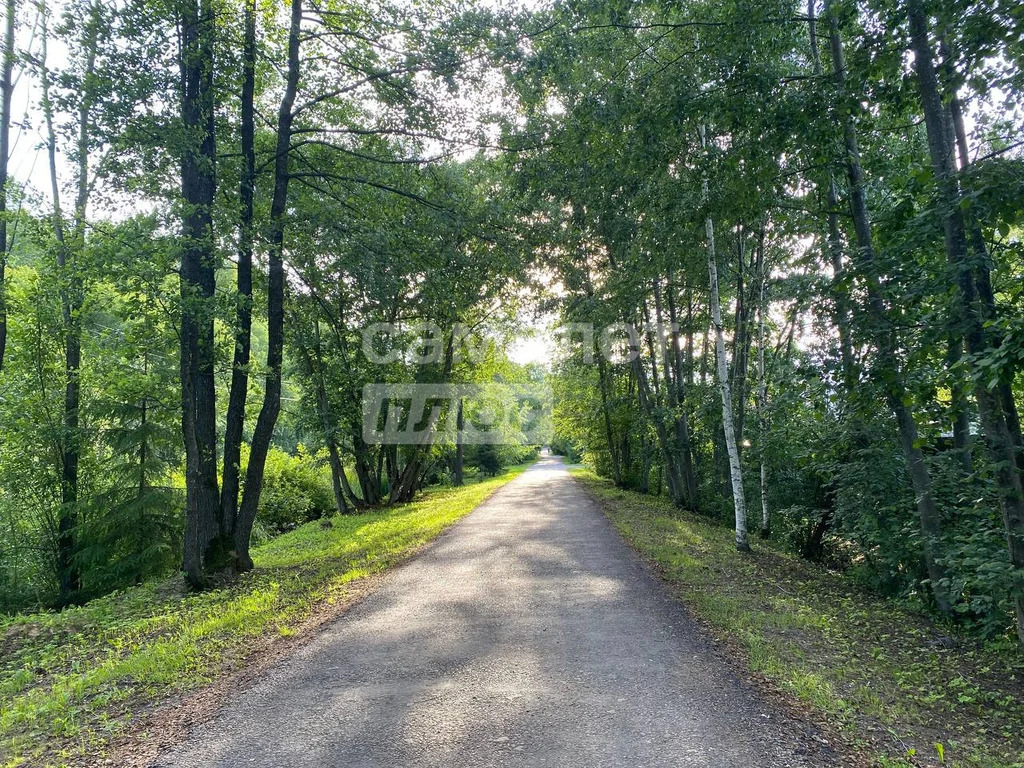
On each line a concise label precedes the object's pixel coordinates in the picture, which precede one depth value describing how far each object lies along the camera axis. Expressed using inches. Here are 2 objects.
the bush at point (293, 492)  762.2
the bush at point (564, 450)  2578.7
